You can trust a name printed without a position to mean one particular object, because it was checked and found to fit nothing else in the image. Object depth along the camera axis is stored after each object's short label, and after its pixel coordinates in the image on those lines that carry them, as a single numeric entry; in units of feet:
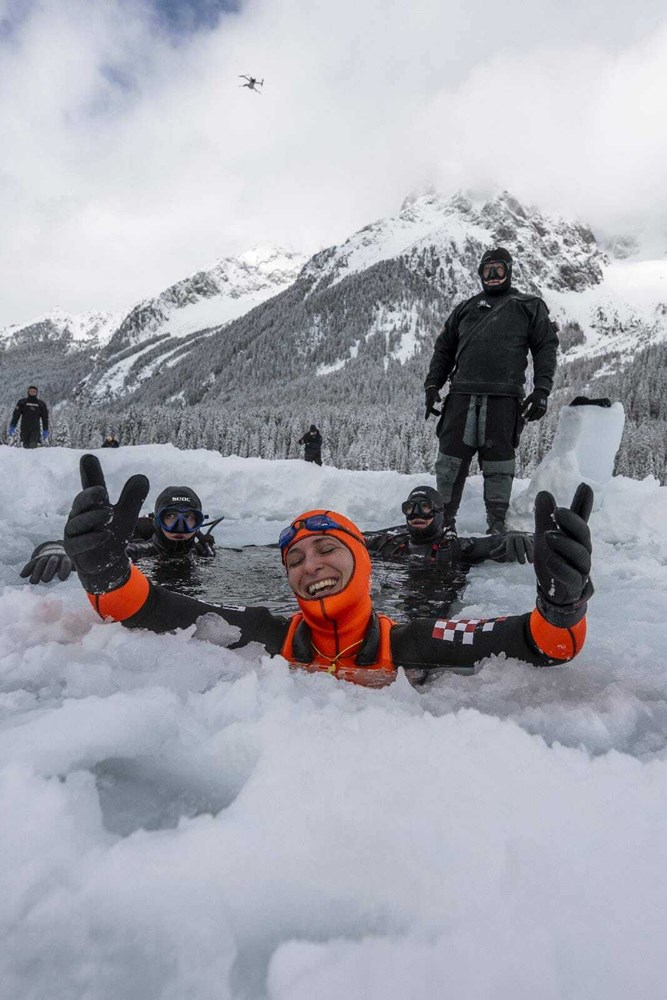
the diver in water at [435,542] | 16.52
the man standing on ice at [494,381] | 16.74
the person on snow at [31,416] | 43.09
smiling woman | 6.76
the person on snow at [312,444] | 65.72
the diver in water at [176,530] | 17.60
